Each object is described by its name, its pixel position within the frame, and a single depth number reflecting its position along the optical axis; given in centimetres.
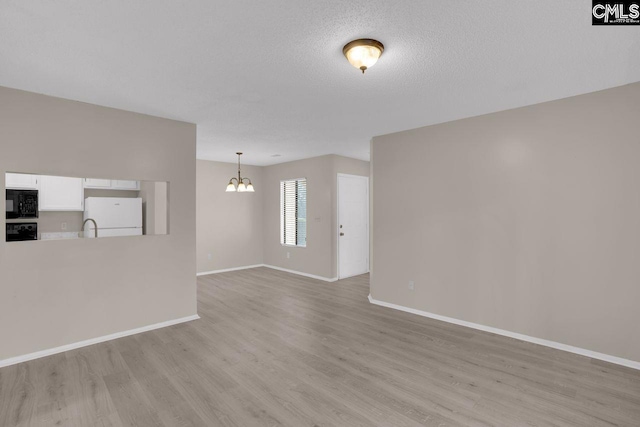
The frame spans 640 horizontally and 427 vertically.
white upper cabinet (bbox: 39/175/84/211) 464
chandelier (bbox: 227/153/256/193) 629
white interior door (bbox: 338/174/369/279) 655
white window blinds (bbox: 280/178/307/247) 703
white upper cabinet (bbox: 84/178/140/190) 519
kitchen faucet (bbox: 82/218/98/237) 475
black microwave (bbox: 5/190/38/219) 331
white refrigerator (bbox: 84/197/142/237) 477
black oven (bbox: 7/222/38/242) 348
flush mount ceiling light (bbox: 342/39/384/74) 217
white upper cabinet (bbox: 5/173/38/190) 431
